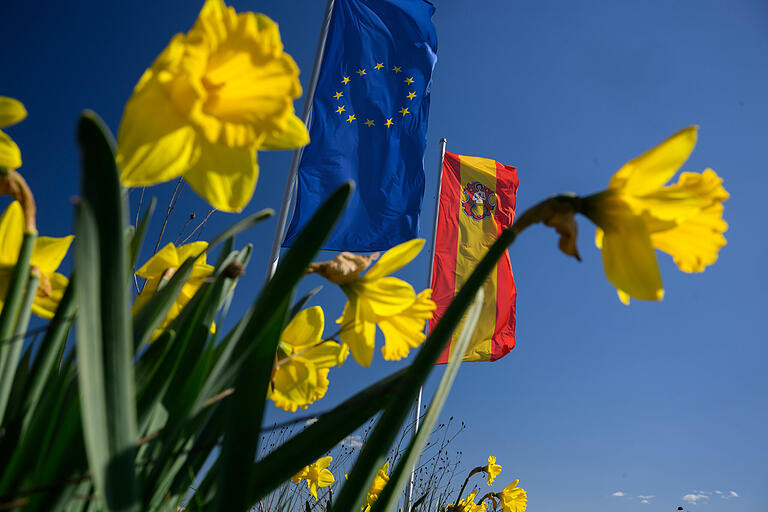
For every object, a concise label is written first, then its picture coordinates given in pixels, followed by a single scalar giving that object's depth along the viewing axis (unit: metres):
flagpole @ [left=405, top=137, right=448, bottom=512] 4.90
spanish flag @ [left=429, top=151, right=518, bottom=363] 6.02
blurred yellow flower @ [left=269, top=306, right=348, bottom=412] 0.77
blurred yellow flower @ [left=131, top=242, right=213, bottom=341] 0.72
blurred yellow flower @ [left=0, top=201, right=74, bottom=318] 0.57
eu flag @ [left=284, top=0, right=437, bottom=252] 4.23
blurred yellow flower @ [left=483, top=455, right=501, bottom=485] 3.51
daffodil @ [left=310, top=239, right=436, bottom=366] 0.66
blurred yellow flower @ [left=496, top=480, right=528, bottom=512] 3.16
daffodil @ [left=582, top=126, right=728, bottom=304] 0.47
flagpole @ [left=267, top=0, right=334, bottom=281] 2.96
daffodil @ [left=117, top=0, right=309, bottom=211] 0.42
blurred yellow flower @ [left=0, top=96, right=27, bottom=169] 0.49
